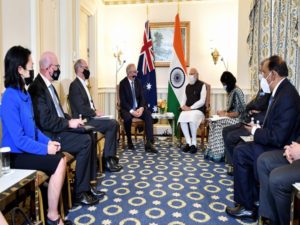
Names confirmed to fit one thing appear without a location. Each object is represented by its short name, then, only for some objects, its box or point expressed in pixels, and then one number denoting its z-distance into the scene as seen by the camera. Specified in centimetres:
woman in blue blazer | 202
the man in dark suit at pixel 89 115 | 359
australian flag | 549
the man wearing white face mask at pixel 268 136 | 214
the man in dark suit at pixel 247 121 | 306
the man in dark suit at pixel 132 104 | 457
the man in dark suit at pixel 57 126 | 255
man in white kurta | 456
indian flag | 532
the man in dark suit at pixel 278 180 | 176
